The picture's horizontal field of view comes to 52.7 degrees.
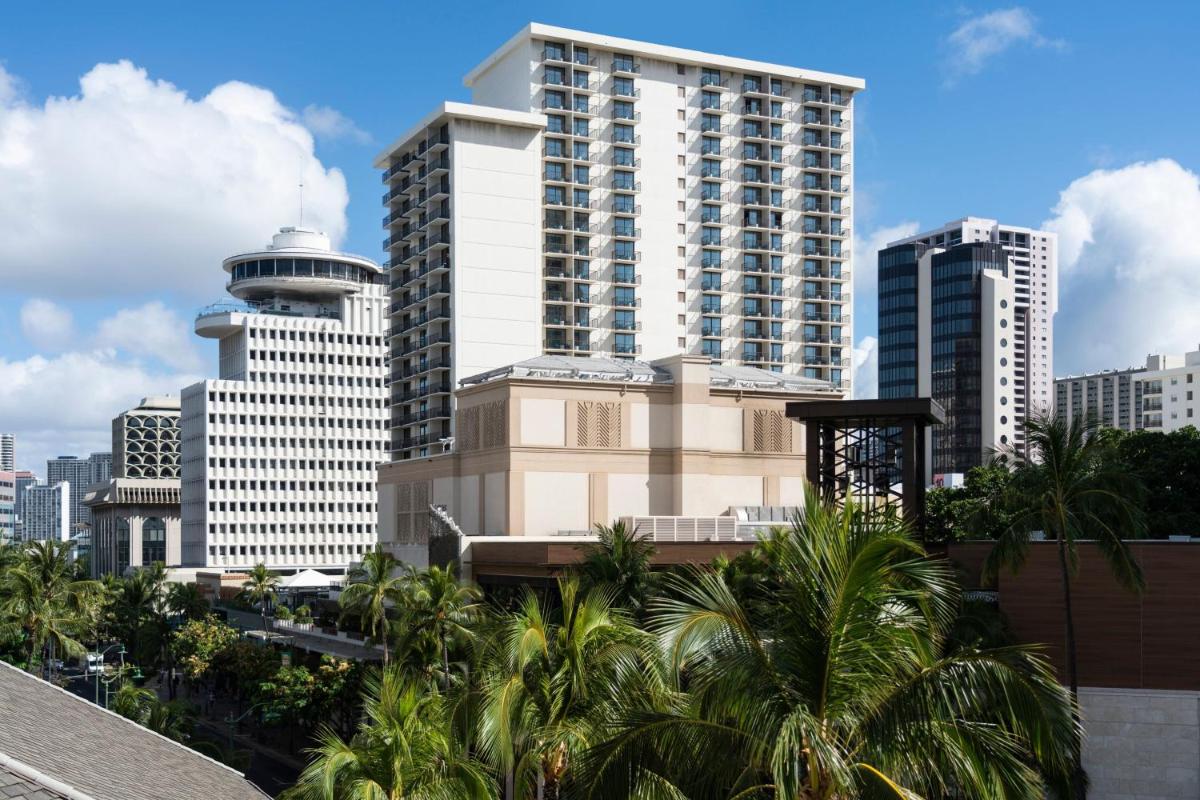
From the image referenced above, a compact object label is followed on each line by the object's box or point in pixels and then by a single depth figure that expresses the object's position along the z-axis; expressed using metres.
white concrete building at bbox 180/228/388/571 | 158.12
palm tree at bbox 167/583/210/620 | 88.44
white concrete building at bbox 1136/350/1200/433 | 175.62
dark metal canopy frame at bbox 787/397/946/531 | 45.09
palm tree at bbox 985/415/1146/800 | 35.38
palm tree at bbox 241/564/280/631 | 86.75
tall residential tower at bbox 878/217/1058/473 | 181.12
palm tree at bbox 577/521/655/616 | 38.34
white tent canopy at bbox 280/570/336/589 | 81.69
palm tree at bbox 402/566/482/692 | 43.81
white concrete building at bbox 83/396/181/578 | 177.25
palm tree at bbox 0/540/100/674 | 66.25
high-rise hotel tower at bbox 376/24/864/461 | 97.38
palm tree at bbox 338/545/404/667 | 49.12
